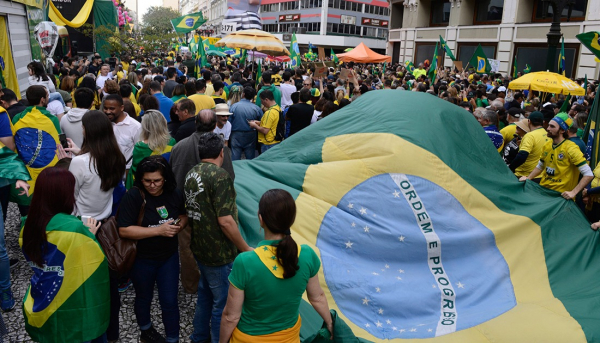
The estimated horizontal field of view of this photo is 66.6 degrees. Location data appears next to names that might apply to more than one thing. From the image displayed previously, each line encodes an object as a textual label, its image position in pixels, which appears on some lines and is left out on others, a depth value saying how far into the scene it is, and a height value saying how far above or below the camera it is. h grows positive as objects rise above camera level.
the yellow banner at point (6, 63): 10.77 -0.48
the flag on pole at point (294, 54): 17.83 -0.25
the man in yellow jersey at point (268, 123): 7.66 -1.23
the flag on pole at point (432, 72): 15.64 -0.74
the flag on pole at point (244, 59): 19.54 -0.53
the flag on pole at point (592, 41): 6.51 +0.16
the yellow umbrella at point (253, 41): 12.63 +0.15
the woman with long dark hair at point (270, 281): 2.50 -1.26
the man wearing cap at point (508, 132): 7.06 -1.21
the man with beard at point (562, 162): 5.42 -1.29
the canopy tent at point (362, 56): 18.41 -0.29
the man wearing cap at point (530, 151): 6.21 -1.31
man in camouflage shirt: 3.36 -1.30
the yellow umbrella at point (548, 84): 9.76 -0.67
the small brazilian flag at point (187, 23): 18.00 +0.87
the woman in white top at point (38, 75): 7.95 -0.55
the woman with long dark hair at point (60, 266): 2.95 -1.43
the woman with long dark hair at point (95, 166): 3.68 -0.95
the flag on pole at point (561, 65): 12.71 -0.35
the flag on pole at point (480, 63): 15.34 -0.40
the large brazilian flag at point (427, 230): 3.76 -1.68
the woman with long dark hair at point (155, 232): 3.39 -1.35
